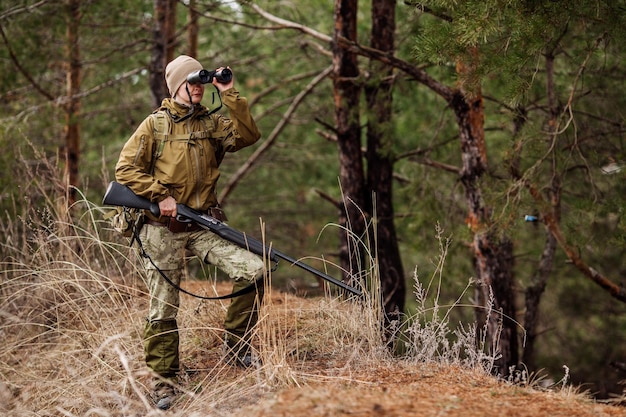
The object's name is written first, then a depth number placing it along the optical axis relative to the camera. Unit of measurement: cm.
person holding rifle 926
